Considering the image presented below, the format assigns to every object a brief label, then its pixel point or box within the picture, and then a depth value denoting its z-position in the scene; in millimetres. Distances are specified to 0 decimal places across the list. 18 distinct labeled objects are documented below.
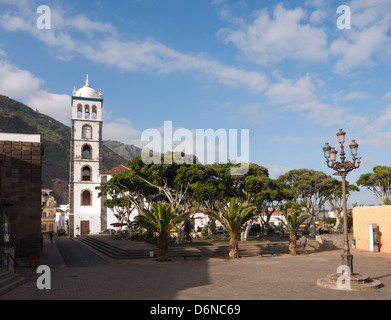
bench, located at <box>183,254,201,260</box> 24641
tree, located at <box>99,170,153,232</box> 38281
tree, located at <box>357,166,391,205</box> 49750
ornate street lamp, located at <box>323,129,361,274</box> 14539
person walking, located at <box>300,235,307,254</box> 29547
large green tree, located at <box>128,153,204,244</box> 34406
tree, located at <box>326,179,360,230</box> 52075
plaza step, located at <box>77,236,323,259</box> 26219
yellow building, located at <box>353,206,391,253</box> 30594
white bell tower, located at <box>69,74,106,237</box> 56438
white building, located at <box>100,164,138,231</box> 57919
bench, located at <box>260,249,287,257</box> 30078
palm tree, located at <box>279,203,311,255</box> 28828
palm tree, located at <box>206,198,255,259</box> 26125
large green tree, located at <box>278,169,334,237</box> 47125
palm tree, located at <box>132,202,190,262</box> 24047
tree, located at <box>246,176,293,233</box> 35719
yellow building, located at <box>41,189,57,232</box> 83938
